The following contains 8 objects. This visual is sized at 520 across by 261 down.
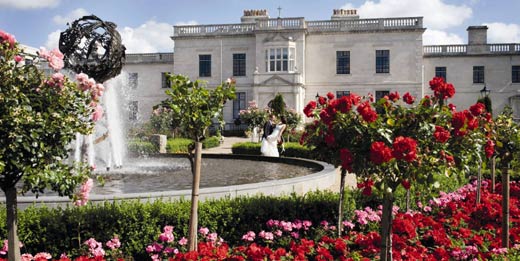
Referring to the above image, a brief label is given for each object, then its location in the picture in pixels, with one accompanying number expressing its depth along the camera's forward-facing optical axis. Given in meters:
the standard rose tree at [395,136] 4.12
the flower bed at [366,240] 4.89
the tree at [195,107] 4.83
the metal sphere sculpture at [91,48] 10.44
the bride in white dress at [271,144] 16.73
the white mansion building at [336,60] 37.25
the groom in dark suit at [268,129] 16.94
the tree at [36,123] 3.60
